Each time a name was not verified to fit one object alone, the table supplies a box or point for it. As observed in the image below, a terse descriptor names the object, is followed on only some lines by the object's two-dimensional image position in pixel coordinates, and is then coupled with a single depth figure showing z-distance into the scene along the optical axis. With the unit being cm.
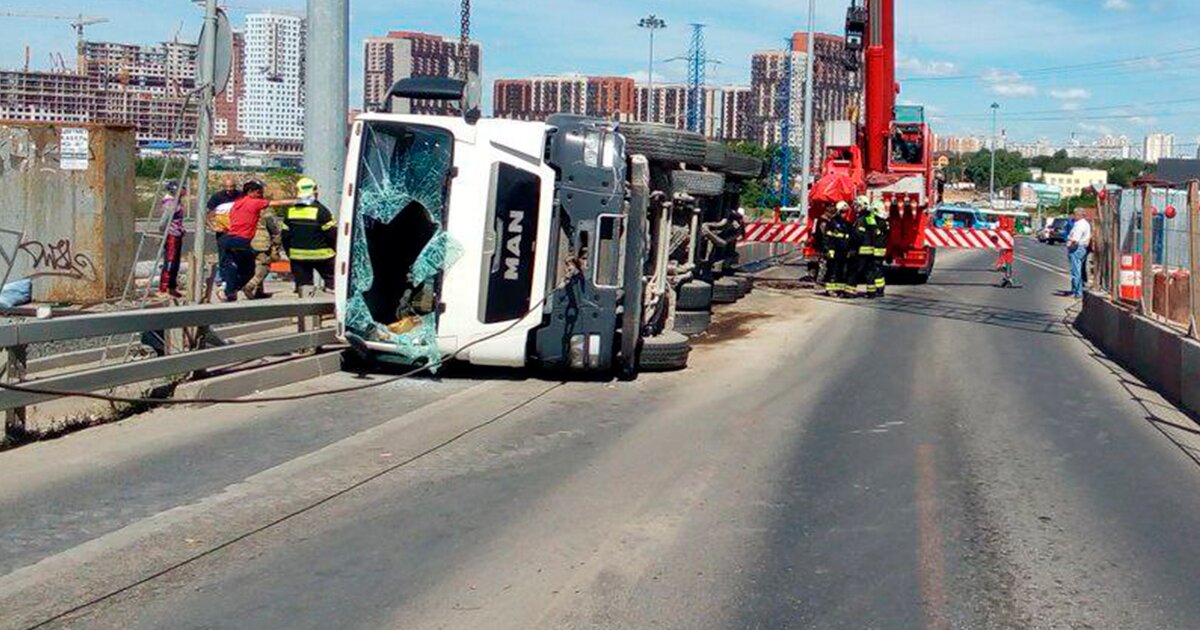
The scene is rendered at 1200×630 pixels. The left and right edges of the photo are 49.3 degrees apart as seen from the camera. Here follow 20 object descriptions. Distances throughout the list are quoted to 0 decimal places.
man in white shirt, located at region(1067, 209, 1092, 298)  2353
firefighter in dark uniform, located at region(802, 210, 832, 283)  2290
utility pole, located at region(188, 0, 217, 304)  1109
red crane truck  2488
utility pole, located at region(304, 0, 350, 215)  1384
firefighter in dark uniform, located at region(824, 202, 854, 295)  2212
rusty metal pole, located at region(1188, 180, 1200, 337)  1171
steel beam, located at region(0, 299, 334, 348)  846
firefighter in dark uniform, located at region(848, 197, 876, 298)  2214
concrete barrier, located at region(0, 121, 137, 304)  1736
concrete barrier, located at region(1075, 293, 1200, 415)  1145
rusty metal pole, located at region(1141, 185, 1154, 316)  1418
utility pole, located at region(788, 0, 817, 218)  3956
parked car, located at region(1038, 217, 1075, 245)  6241
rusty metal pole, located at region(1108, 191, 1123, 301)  1620
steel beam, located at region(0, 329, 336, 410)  863
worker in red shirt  1555
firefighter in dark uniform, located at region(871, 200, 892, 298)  2234
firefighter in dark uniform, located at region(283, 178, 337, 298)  1381
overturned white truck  1129
